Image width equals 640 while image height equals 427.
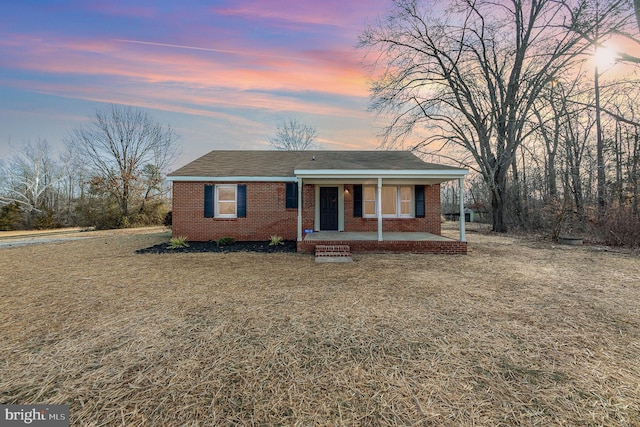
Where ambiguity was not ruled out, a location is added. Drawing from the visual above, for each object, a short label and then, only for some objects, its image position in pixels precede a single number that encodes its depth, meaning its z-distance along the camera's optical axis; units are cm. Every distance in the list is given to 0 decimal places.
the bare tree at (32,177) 2364
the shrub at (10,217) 2036
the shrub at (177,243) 945
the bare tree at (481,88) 1325
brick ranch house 1030
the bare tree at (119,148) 2034
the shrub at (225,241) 987
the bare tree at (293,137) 2909
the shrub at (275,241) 976
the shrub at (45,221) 2103
